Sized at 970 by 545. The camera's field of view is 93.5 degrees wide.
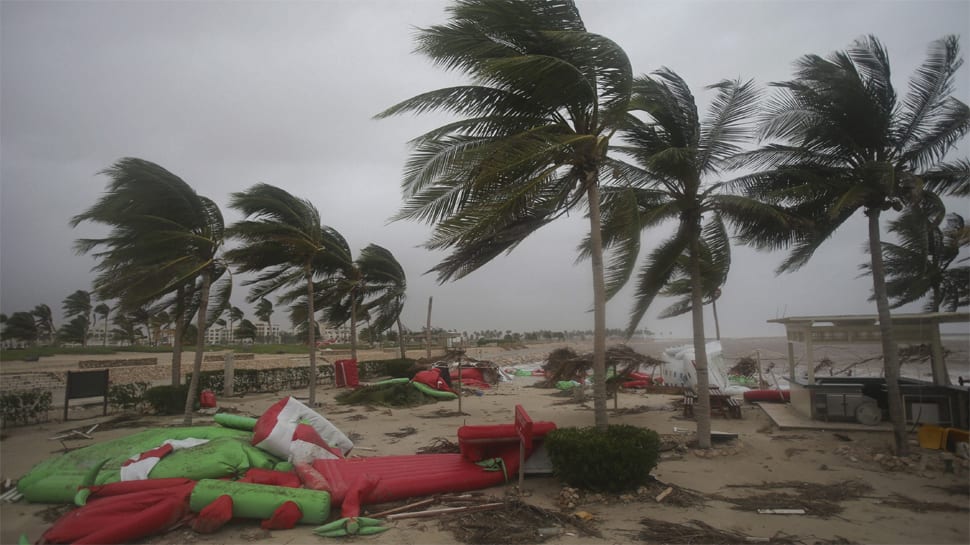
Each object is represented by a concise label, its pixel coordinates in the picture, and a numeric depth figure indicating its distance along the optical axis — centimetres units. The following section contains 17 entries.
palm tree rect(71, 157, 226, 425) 998
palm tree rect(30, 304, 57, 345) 5053
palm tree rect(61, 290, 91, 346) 5512
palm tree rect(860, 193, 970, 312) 1340
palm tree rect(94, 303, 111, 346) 5775
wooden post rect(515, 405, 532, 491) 584
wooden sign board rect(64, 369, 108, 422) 1108
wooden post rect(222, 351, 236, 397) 1655
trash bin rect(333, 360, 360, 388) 1994
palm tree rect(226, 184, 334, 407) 1218
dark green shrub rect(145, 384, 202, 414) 1249
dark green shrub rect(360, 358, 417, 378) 2091
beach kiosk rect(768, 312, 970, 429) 970
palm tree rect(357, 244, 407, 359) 2223
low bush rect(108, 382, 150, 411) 1232
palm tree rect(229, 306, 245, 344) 5982
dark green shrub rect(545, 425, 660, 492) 586
